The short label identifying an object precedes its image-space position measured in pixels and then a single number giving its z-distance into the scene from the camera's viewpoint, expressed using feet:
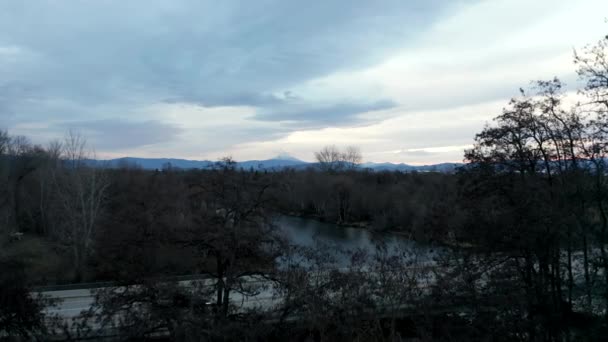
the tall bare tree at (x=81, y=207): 78.89
